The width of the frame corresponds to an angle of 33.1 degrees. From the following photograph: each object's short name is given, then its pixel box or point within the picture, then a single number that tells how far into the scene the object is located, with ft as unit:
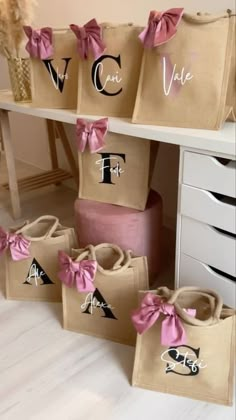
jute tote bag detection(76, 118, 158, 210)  4.61
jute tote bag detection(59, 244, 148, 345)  4.19
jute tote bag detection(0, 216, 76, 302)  4.83
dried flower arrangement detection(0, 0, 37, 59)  5.22
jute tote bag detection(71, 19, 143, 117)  4.37
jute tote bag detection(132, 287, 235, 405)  3.48
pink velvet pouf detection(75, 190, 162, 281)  4.80
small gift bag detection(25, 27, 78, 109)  4.97
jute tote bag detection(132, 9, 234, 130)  3.69
